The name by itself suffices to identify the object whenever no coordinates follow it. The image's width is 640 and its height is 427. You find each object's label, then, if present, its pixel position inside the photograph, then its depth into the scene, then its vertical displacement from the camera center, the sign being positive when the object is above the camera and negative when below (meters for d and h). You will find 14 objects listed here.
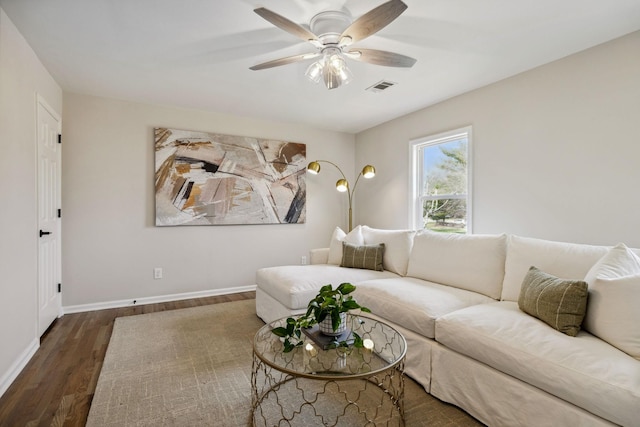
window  3.53 +0.34
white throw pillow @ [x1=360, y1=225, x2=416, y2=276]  3.16 -0.38
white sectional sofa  1.37 -0.64
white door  2.73 -0.05
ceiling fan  1.88 +1.02
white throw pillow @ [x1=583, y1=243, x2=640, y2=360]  1.48 -0.44
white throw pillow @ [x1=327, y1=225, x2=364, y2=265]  3.59 -0.35
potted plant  1.70 -0.59
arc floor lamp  4.02 +0.49
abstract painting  3.85 +0.40
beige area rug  1.74 -1.12
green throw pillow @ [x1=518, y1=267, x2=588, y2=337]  1.64 -0.49
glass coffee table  1.49 -1.06
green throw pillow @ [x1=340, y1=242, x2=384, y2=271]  3.29 -0.48
